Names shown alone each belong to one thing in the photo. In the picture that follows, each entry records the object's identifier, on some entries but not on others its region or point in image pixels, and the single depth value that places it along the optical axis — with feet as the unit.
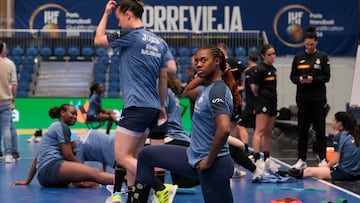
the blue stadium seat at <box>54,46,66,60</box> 79.41
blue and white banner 81.05
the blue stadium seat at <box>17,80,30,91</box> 74.59
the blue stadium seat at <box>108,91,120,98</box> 73.38
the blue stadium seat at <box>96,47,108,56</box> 81.30
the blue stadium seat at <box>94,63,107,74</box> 77.82
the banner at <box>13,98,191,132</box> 64.90
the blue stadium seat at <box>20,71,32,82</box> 75.72
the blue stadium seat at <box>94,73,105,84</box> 76.59
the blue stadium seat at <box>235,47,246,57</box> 75.51
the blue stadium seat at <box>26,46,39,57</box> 78.84
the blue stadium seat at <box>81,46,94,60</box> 79.87
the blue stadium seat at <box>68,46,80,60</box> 79.25
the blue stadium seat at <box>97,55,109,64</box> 79.36
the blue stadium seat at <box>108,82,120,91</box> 75.20
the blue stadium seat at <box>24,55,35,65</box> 78.07
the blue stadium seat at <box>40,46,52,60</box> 79.05
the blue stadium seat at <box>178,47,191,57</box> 77.41
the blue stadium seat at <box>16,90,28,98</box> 72.48
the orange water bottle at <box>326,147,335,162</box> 38.68
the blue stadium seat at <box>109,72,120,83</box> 76.28
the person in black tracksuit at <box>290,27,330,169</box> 35.35
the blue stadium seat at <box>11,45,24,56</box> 78.12
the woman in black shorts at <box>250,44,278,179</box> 35.24
